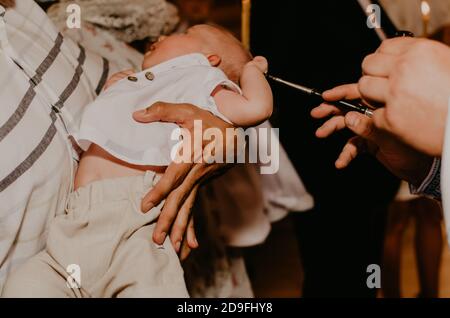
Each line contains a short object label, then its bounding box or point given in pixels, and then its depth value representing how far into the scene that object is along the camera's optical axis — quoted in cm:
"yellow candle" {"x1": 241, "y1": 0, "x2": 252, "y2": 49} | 123
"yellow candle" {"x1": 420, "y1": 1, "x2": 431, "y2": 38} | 173
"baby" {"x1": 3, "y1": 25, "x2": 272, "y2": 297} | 80
